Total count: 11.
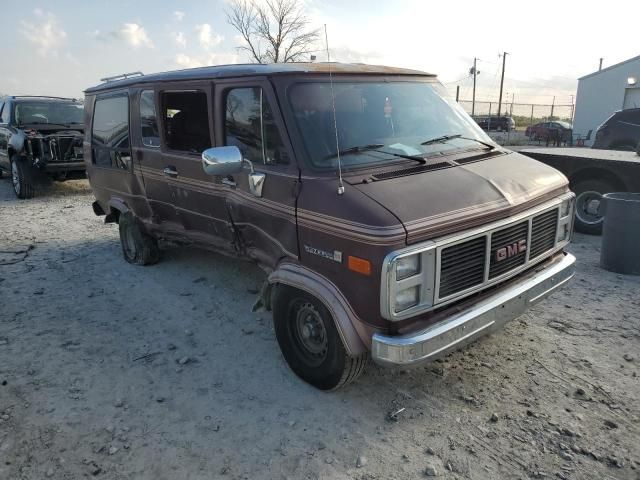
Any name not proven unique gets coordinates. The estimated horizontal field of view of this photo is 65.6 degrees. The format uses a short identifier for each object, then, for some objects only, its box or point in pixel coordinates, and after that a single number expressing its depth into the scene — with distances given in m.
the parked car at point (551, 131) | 25.89
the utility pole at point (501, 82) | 39.94
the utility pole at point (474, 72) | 45.44
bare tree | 21.91
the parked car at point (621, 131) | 13.47
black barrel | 5.52
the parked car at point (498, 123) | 33.00
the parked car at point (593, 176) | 6.88
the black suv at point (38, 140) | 10.51
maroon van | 2.90
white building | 24.02
